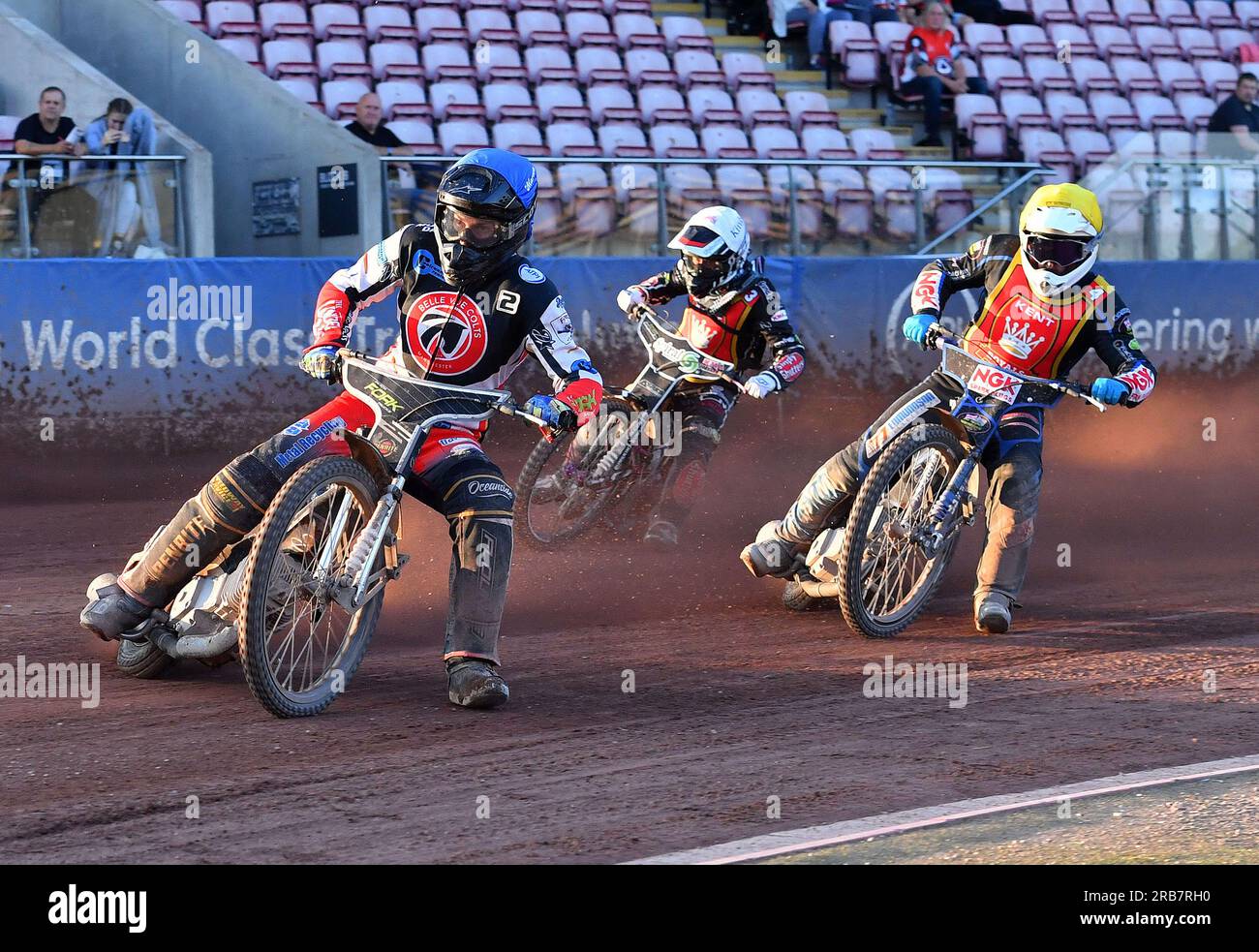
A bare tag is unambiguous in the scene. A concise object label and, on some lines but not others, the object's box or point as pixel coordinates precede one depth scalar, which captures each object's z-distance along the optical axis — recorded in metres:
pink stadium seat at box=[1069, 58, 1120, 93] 20.72
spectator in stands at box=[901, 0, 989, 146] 19.28
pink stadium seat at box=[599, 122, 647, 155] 16.55
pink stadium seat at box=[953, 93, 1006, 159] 19.14
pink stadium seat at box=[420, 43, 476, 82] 16.89
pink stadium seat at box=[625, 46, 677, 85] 17.97
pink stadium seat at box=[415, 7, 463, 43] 17.31
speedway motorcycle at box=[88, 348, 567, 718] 6.28
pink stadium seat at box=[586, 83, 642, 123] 17.14
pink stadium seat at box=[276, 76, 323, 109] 16.14
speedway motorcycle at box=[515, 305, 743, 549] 10.25
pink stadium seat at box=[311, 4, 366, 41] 16.95
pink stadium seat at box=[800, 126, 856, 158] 17.83
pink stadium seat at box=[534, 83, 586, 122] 16.84
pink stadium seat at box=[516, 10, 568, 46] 17.73
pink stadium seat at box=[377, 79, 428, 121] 16.25
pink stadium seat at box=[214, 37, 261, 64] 16.36
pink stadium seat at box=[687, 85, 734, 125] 17.83
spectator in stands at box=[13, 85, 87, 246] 12.96
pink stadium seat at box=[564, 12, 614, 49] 18.06
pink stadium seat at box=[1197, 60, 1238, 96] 21.50
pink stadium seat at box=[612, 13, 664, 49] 18.45
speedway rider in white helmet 10.36
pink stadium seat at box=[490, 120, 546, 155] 15.98
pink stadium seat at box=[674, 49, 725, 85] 18.41
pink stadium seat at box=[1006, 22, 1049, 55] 20.88
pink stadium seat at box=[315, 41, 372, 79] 16.64
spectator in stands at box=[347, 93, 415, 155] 15.00
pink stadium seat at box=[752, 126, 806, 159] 17.64
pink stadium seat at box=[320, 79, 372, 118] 16.12
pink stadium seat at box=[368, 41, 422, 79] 16.77
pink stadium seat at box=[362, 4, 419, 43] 17.19
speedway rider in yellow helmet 8.64
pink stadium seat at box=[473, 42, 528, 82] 17.14
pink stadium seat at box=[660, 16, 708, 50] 18.86
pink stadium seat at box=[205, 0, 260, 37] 16.58
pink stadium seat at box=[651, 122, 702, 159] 16.98
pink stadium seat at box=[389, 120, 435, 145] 15.84
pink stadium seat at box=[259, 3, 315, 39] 16.75
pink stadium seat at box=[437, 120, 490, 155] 15.78
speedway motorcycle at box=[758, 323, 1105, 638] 8.15
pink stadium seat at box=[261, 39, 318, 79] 16.39
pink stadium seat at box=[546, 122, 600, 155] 16.23
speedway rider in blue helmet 6.72
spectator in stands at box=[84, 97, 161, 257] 12.63
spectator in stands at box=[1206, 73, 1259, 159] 18.55
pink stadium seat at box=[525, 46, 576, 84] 17.34
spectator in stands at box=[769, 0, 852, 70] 19.97
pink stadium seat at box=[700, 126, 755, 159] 17.33
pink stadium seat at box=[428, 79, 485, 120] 16.38
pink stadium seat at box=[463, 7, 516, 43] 17.52
